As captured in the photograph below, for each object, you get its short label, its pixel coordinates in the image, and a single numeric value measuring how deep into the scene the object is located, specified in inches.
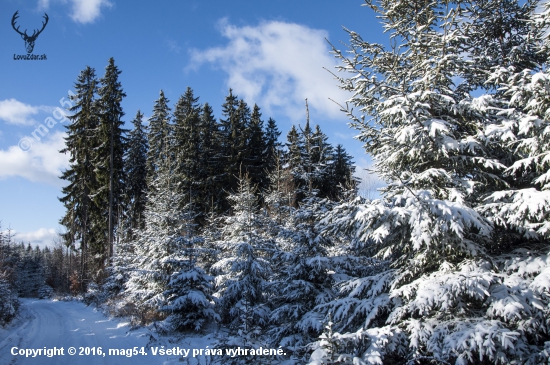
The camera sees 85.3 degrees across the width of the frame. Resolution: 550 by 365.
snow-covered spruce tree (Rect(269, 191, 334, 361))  377.1
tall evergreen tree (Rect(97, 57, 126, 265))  1058.7
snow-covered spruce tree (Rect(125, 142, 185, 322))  574.2
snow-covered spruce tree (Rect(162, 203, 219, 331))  502.3
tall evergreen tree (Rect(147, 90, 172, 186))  1166.0
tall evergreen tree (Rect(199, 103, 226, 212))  1107.3
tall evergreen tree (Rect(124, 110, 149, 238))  1237.8
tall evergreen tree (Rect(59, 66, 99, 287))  1131.3
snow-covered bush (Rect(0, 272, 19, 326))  632.8
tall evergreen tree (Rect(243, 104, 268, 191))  1169.4
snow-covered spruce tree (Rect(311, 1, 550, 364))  192.5
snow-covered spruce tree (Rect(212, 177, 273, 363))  513.7
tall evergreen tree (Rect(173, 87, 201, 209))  1109.7
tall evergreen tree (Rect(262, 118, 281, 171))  1243.8
